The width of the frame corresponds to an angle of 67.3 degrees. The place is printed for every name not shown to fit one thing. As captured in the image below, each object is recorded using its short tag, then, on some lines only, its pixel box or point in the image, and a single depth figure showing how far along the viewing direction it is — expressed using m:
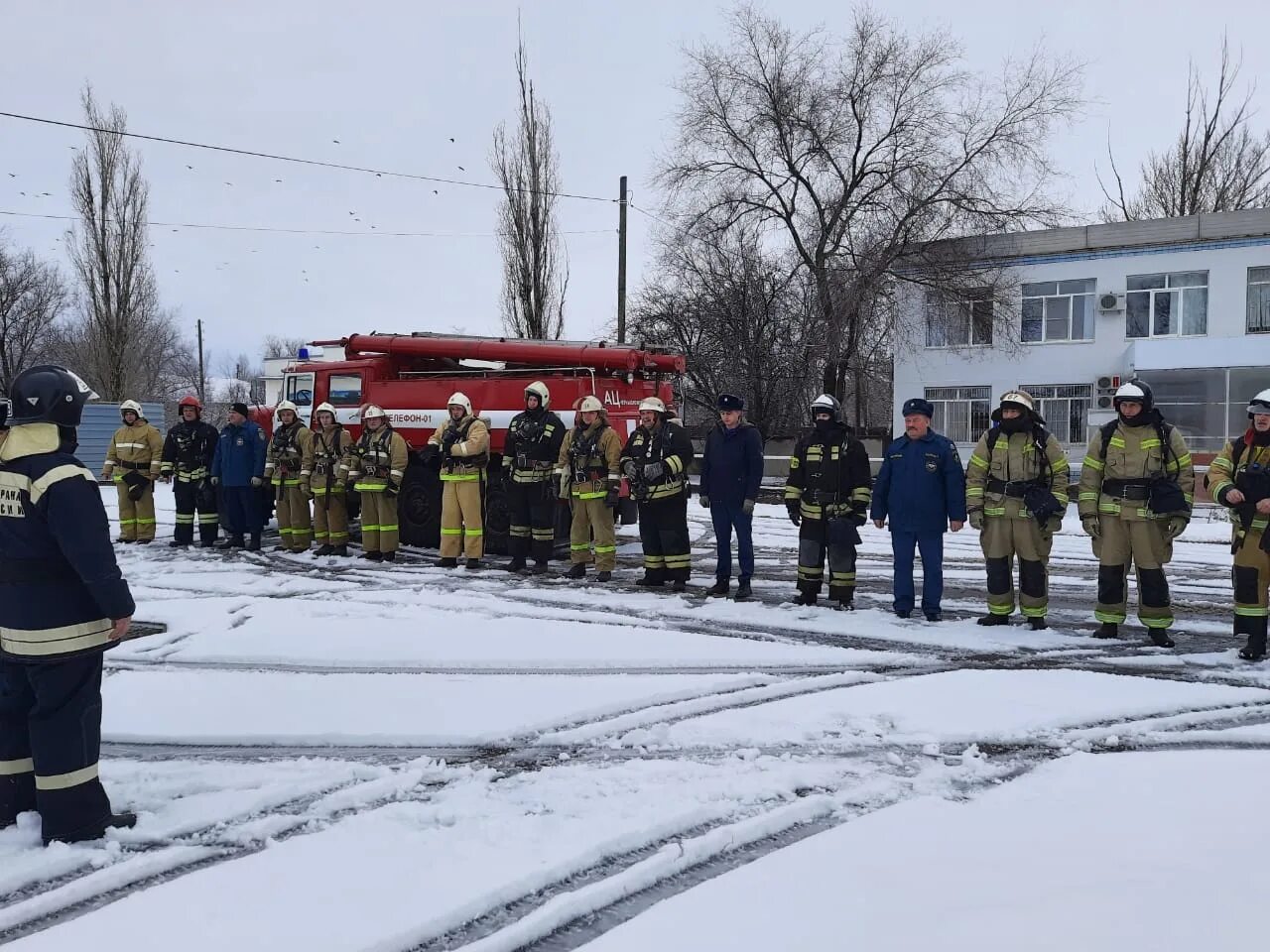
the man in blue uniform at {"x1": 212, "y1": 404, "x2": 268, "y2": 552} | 12.02
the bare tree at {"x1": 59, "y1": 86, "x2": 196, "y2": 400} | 32.56
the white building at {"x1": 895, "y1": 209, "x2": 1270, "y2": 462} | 25.41
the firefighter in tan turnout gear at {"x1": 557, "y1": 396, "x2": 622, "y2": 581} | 10.02
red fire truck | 11.58
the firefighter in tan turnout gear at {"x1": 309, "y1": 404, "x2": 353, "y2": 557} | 11.56
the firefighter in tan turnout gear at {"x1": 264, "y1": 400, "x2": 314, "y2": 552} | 11.80
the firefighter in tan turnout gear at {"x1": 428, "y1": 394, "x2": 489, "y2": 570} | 10.55
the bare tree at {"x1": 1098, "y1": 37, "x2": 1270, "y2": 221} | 36.50
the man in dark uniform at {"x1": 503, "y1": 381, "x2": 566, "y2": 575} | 10.39
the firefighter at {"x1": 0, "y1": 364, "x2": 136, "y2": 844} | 3.66
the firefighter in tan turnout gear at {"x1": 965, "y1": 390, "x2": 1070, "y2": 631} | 7.44
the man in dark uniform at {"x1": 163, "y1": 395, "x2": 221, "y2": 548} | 12.60
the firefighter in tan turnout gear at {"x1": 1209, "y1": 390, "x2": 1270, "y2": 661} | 6.55
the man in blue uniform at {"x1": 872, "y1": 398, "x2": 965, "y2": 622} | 7.93
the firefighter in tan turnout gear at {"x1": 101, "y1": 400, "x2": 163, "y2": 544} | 12.71
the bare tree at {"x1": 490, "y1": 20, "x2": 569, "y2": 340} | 24.28
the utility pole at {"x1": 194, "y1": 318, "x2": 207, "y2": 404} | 61.82
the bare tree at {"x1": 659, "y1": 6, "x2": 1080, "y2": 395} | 25.97
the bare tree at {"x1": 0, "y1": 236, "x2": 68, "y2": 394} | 48.56
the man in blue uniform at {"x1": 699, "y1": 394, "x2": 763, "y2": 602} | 9.00
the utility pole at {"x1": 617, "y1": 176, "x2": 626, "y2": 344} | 20.83
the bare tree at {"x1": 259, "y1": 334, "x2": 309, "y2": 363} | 82.00
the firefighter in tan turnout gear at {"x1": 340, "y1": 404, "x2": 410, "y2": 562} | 11.01
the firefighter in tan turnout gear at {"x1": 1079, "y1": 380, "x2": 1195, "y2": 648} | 6.89
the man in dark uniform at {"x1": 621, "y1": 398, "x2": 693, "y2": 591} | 9.44
